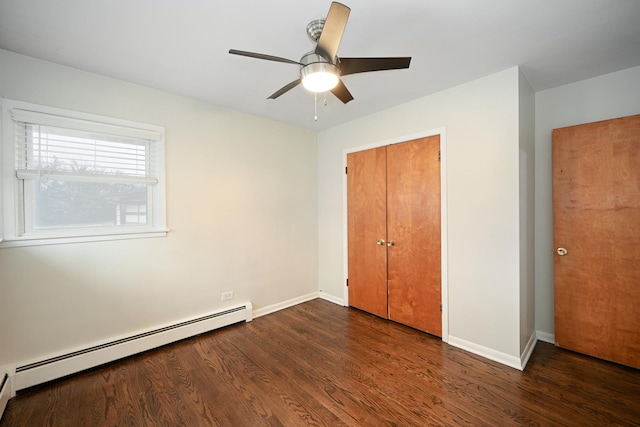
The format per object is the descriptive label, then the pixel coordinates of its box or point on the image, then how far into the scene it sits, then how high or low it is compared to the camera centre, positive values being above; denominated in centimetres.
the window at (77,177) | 201 +32
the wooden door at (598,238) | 218 -22
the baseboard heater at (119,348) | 201 -119
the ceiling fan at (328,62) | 133 +88
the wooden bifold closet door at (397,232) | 279 -22
